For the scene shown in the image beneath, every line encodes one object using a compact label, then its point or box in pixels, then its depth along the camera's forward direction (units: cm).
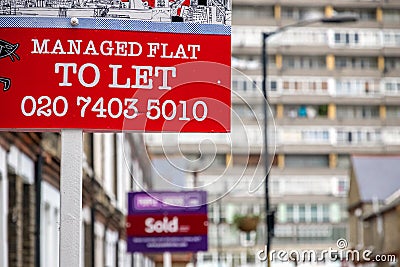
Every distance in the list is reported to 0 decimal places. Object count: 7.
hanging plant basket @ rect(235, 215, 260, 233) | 8250
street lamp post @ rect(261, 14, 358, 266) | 2230
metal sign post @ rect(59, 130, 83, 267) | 679
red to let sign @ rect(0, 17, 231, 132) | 691
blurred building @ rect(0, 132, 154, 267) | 1833
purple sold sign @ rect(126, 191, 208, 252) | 2878
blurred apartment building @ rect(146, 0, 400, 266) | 9838
